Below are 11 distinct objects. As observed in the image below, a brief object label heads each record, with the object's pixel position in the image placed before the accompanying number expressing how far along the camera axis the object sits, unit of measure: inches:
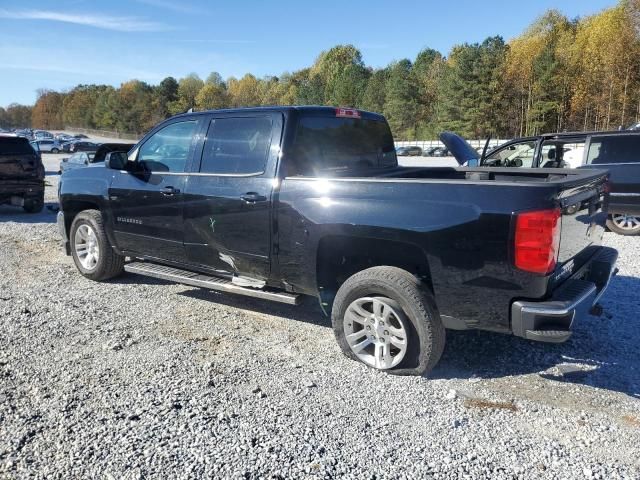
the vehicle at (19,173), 435.5
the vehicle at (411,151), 2068.9
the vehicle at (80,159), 766.5
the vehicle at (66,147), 2029.9
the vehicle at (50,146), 2028.8
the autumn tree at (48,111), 6161.4
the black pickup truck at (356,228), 129.2
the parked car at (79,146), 1615.8
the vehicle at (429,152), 2040.6
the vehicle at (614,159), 347.3
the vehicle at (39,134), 2636.6
